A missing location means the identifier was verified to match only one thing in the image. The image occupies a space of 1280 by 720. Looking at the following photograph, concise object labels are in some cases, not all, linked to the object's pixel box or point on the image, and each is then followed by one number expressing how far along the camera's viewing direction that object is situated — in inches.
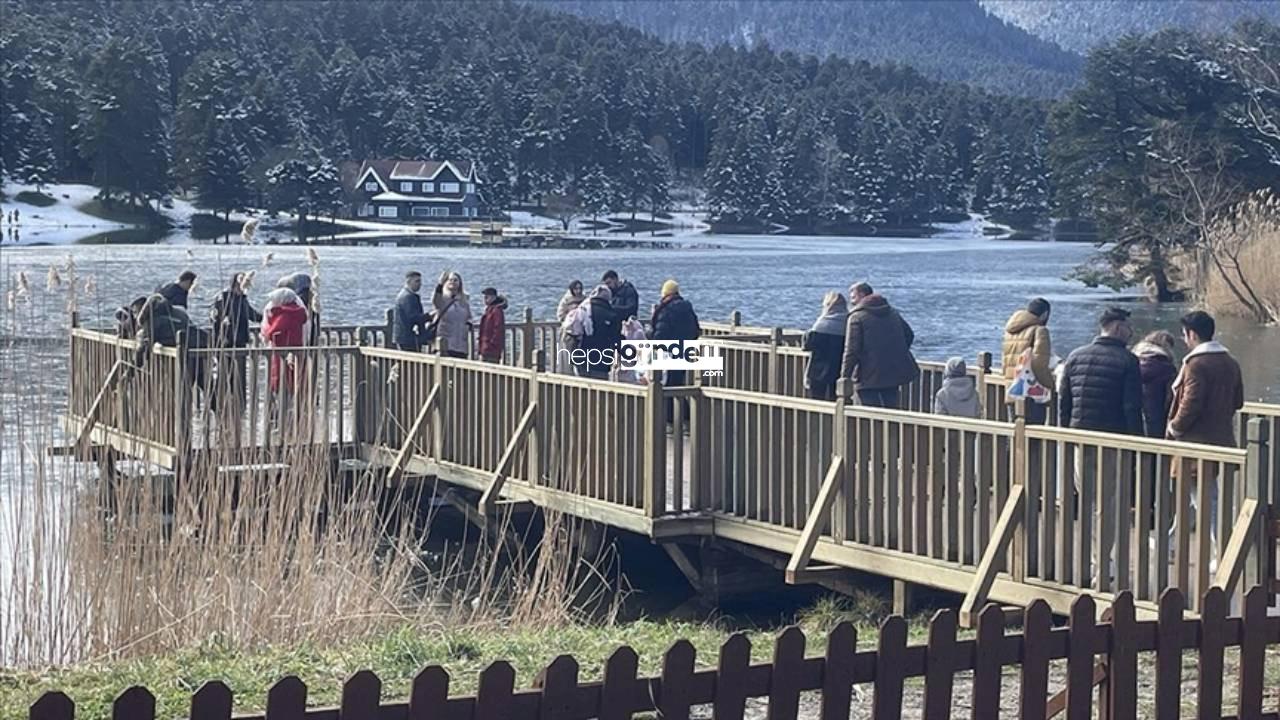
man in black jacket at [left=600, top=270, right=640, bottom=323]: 714.2
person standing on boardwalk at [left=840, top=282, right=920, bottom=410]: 551.2
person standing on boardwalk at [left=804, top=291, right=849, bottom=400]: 592.1
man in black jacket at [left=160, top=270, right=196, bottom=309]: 639.1
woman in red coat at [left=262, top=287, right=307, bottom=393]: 635.5
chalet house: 6082.7
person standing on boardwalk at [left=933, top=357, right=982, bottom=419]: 524.7
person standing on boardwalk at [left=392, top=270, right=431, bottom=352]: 732.7
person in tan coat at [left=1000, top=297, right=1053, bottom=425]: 520.7
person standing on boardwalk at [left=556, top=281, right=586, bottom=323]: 741.3
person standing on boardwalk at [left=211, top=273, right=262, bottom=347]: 507.2
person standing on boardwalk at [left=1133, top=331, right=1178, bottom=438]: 478.3
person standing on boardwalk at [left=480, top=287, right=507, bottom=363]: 728.3
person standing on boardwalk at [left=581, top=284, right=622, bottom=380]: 698.8
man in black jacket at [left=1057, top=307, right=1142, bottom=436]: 447.2
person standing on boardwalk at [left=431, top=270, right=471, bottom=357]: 735.7
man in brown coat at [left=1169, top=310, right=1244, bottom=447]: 428.1
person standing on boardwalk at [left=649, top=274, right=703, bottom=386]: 682.8
